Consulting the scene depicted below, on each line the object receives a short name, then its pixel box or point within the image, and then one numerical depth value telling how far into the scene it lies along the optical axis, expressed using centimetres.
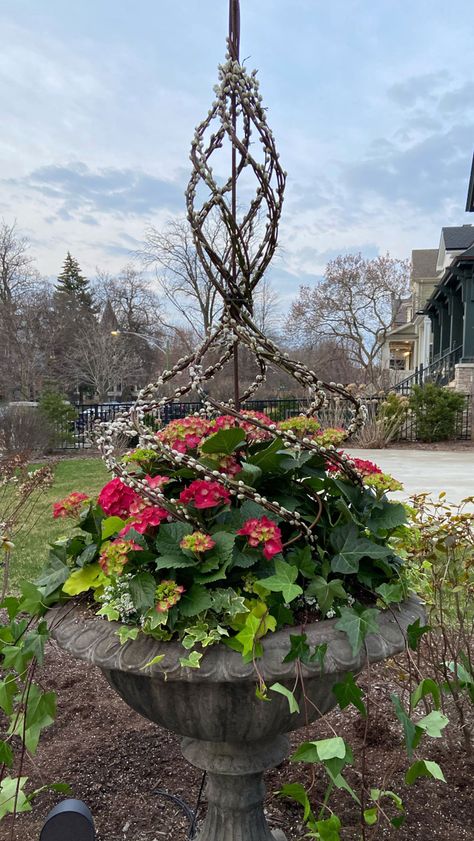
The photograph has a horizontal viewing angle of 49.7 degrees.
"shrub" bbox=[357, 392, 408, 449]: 1239
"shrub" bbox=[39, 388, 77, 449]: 1280
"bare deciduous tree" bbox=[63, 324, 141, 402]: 2938
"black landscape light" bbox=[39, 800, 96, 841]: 108
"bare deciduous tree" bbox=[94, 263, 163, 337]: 3525
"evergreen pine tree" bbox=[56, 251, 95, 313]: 3938
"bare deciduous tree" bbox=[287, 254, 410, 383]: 2198
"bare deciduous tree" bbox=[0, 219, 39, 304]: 2678
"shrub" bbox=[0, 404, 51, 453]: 1105
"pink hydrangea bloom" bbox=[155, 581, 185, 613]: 111
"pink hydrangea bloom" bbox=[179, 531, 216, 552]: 113
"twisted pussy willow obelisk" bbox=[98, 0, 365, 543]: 130
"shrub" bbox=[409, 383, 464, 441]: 1279
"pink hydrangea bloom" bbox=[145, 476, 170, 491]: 130
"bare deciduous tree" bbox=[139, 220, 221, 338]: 2222
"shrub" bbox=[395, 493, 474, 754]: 172
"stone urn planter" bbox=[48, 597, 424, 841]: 110
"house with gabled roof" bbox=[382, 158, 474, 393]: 1536
